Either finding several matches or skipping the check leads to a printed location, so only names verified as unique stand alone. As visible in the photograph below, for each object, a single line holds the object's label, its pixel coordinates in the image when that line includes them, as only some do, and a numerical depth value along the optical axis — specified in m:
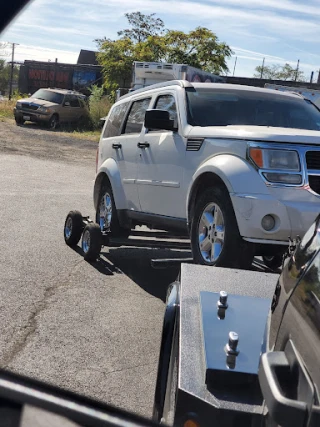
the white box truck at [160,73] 23.98
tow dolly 7.37
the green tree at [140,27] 35.44
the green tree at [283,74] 46.47
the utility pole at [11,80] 41.38
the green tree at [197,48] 34.91
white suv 5.62
